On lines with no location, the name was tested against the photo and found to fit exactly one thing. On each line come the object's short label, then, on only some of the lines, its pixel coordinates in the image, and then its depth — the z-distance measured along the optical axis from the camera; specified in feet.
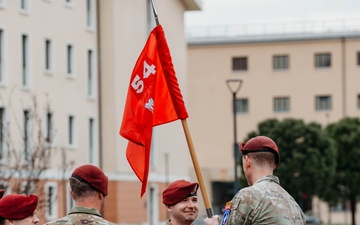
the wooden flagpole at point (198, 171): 35.42
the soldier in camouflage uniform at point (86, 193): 30.83
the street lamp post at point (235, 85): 134.92
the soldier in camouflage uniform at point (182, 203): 38.70
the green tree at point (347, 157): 275.39
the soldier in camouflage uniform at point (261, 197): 32.04
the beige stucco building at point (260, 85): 329.52
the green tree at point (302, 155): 258.16
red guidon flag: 37.70
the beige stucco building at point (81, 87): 193.98
